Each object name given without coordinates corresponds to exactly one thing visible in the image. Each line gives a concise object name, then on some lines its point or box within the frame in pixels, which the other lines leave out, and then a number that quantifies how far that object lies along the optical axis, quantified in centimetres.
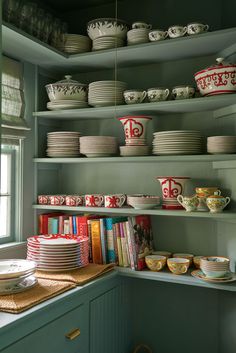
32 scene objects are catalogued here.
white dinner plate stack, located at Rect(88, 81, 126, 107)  212
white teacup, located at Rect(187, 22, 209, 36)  189
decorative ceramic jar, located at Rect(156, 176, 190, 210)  204
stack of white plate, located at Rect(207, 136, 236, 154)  186
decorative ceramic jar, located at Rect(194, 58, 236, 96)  181
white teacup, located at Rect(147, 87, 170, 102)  202
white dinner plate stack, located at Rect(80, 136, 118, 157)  216
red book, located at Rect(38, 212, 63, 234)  236
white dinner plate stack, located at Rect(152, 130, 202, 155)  197
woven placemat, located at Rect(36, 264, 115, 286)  186
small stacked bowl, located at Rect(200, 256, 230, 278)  188
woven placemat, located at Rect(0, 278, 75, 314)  150
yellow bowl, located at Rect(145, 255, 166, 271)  207
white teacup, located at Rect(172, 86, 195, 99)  196
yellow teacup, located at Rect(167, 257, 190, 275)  201
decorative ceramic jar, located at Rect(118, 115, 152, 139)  208
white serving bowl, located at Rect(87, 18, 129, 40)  210
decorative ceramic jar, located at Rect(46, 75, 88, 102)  221
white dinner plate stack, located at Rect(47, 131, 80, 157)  227
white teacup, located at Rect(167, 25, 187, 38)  192
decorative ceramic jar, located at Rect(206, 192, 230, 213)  186
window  215
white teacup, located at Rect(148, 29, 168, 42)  197
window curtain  212
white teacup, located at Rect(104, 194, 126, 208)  213
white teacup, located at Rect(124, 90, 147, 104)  206
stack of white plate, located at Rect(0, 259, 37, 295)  163
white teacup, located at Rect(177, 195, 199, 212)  193
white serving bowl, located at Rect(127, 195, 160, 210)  204
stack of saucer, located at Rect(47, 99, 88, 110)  220
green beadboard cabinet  199
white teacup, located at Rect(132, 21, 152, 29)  207
